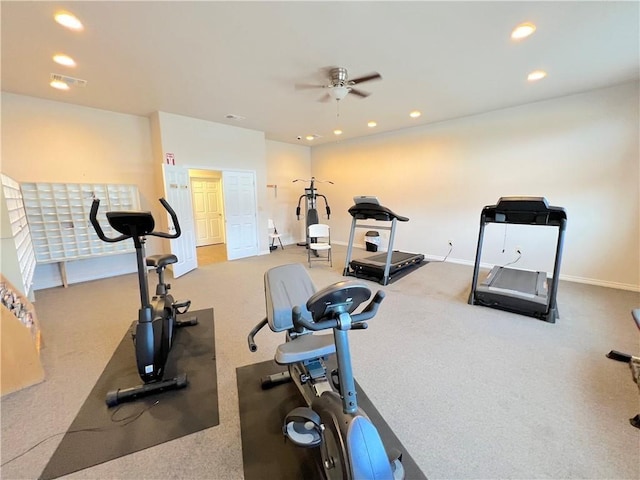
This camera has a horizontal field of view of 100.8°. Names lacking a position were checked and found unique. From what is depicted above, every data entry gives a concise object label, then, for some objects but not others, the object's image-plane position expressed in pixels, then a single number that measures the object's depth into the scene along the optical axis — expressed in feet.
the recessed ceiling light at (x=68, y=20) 7.09
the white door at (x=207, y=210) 25.41
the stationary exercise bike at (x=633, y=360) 5.42
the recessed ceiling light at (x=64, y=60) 9.11
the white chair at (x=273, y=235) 23.21
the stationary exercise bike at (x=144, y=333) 6.14
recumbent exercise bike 3.47
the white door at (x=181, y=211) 15.29
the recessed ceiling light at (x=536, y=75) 10.68
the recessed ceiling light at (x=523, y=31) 7.63
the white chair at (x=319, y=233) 17.57
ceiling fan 9.63
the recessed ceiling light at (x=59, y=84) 11.09
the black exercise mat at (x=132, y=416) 4.99
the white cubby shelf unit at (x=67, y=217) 12.89
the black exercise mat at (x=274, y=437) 4.57
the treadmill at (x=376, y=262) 14.33
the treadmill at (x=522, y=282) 9.75
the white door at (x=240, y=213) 18.98
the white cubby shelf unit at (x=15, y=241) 8.33
